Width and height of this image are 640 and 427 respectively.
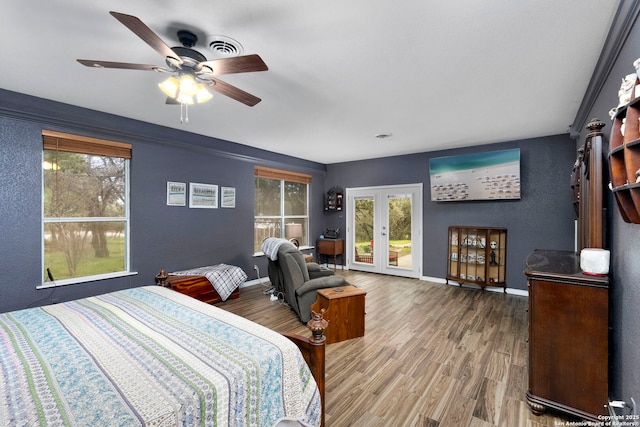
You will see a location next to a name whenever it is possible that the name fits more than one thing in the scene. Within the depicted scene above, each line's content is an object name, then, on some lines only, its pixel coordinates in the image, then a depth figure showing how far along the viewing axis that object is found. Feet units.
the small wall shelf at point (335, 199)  21.61
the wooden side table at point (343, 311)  9.50
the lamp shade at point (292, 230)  18.30
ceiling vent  6.19
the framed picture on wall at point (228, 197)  15.37
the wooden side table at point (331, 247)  20.90
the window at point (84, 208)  10.13
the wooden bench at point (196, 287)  12.03
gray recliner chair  10.76
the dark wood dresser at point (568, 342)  5.62
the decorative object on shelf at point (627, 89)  3.84
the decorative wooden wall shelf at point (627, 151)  3.71
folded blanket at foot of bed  13.05
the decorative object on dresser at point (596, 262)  5.74
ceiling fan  5.21
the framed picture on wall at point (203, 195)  14.02
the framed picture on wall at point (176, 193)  13.15
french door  18.44
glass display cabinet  15.17
